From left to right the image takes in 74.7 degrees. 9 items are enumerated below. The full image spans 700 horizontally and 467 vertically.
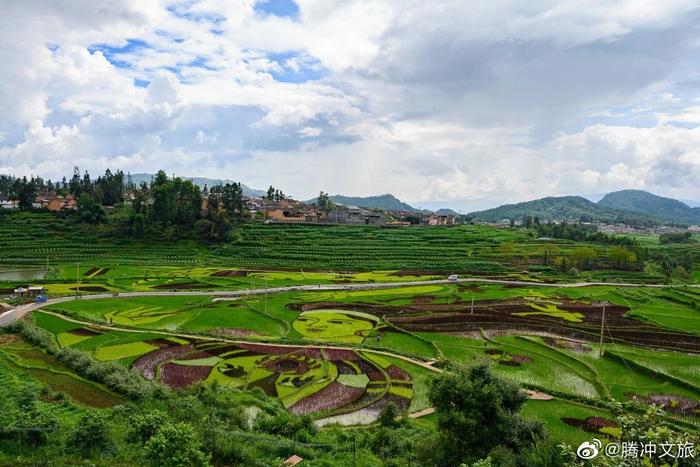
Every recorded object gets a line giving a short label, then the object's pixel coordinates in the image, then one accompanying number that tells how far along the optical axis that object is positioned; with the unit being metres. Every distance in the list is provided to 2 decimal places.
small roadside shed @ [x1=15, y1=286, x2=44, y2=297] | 55.66
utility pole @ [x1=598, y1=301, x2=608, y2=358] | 39.19
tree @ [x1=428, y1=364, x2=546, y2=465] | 18.84
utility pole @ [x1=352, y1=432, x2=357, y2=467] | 18.99
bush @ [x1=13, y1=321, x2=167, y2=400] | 25.37
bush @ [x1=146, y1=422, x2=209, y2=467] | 14.92
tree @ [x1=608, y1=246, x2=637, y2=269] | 99.62
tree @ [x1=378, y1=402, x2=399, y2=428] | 23.59
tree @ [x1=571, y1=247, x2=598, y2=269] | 100.05
